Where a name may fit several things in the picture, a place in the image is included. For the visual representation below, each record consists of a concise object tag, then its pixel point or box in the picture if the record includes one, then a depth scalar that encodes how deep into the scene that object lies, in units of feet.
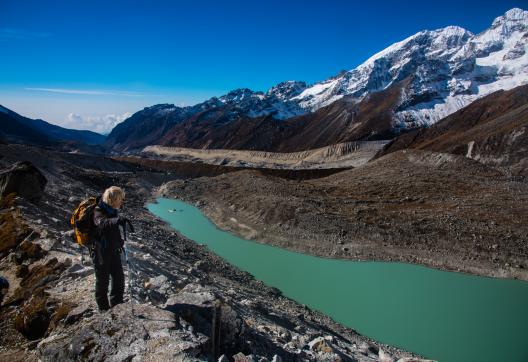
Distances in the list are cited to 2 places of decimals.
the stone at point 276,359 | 25.18
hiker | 22.28
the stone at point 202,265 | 70.39
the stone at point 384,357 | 41.27
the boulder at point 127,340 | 19.29
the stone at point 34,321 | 26.08
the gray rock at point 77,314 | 25.32
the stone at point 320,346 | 34.68
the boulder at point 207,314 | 23.88
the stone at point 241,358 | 22.53
